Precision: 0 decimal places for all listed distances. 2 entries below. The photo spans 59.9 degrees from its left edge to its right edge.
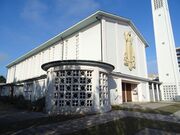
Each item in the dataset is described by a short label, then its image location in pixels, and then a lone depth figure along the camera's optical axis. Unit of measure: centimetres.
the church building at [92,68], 1036
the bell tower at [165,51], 2549
